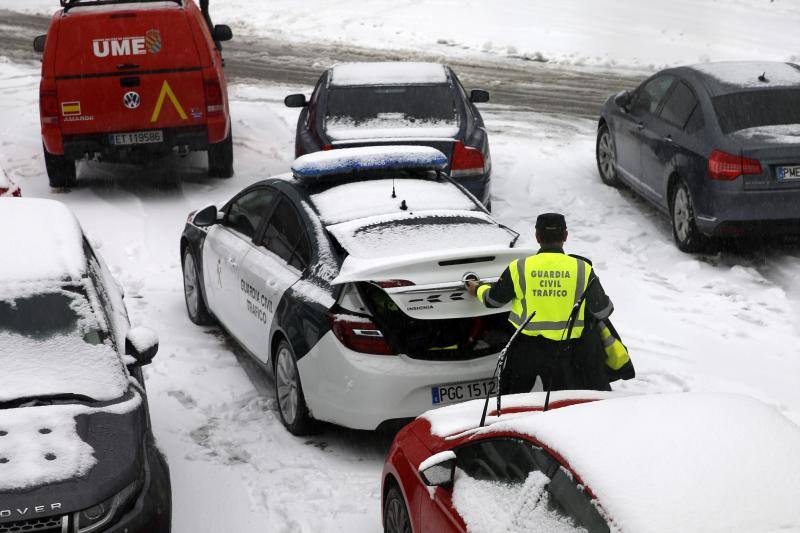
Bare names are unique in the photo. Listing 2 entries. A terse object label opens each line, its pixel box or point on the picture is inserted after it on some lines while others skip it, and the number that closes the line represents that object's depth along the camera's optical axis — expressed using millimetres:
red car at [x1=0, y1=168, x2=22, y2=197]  10634
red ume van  12711
